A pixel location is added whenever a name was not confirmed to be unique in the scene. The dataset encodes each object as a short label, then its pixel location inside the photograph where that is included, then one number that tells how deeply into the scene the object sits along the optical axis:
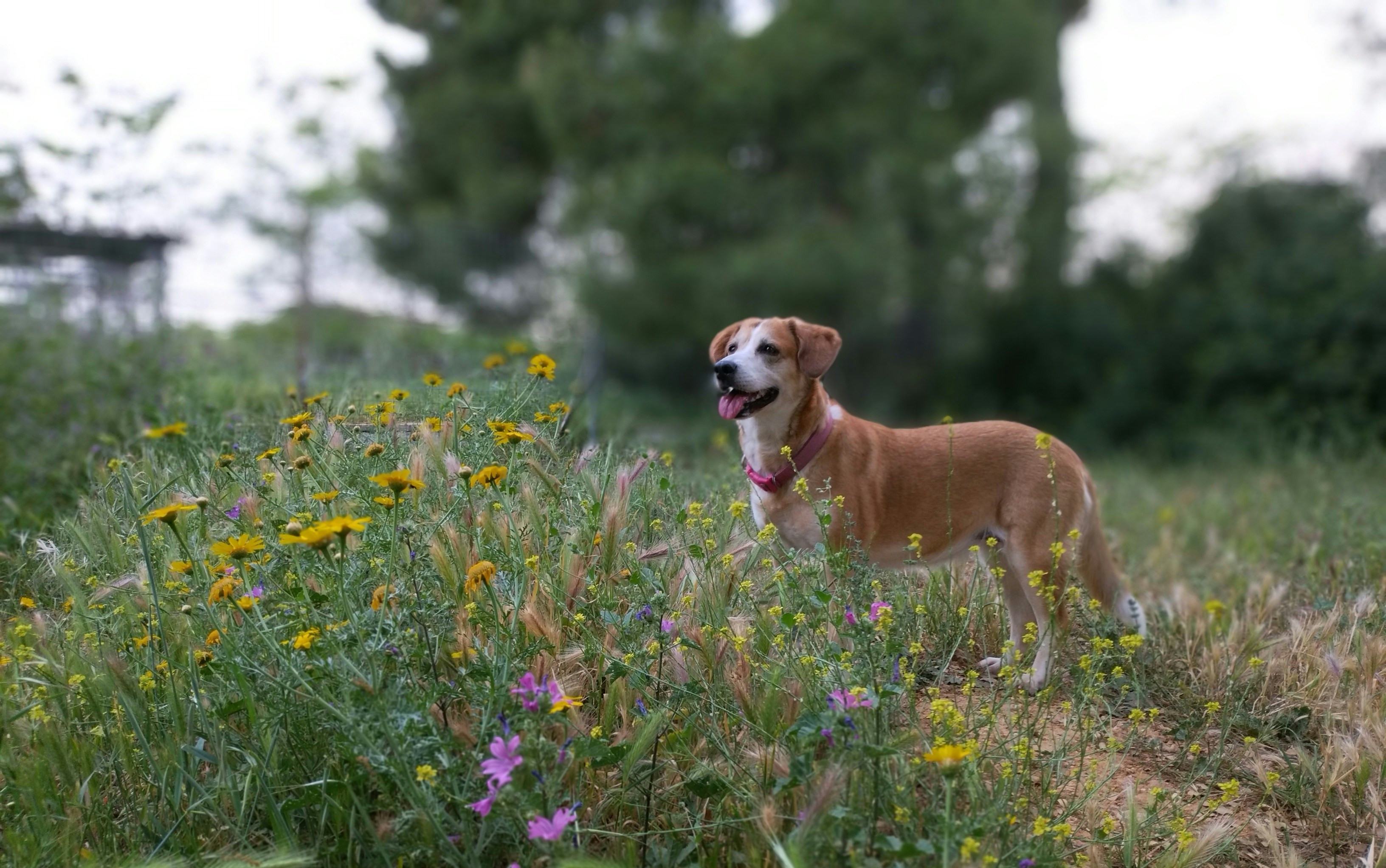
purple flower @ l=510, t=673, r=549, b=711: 2.52
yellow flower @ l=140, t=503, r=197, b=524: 2.53
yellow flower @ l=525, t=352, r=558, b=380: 3.55
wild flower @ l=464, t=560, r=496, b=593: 2.84
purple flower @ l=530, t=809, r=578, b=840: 2.36
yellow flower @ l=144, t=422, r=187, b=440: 2.58
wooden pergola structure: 8.84
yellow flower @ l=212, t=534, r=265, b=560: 2.58
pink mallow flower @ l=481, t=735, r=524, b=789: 2.42
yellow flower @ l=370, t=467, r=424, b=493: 2.47
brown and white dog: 4.40
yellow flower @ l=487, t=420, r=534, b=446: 3.12
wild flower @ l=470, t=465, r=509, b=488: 2.86
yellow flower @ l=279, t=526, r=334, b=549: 2.33
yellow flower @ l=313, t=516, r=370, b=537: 2.36
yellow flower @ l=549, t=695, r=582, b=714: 2.50
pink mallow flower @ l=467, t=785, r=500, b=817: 2.44
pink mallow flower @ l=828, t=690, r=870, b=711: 2.55
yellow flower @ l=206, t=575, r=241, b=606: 2.58
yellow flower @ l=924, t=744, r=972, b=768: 2.21
